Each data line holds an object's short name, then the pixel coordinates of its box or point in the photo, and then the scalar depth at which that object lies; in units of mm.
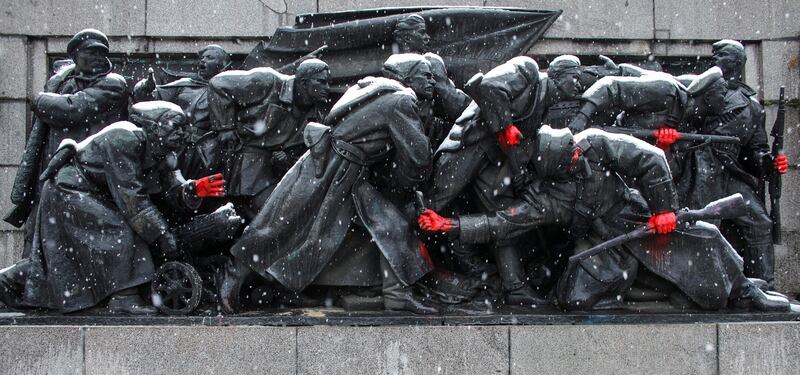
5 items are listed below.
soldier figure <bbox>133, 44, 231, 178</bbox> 9352
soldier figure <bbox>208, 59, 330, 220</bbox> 9078
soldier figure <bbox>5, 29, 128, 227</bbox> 9461
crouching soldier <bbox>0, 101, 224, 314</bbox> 8414
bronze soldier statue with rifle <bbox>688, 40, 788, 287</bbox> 9711
